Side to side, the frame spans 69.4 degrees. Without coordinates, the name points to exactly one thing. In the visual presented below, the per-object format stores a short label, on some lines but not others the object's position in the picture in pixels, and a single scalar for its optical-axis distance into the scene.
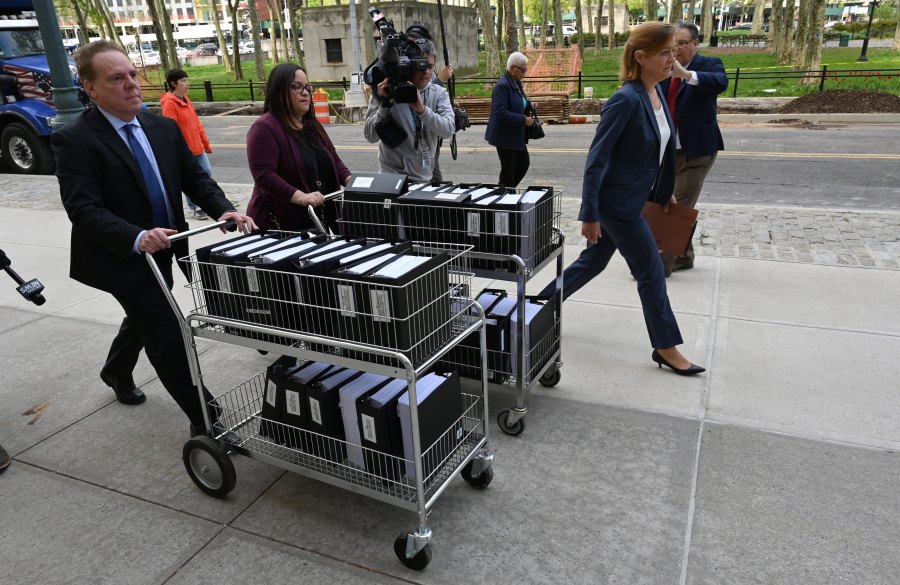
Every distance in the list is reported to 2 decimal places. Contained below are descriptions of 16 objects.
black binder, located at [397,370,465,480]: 2.84
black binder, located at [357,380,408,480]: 2.84
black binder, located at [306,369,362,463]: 2.99
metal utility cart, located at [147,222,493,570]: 2.62
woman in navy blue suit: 3.82
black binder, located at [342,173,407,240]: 3.85
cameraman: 4.75
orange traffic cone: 19.73
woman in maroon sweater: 3.99
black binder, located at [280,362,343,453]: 3.06
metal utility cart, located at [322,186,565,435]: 3.56
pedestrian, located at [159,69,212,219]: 8.34
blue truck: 13.42
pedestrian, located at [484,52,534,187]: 7.17
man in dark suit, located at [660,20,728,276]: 5.52
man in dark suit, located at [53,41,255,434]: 3.08
